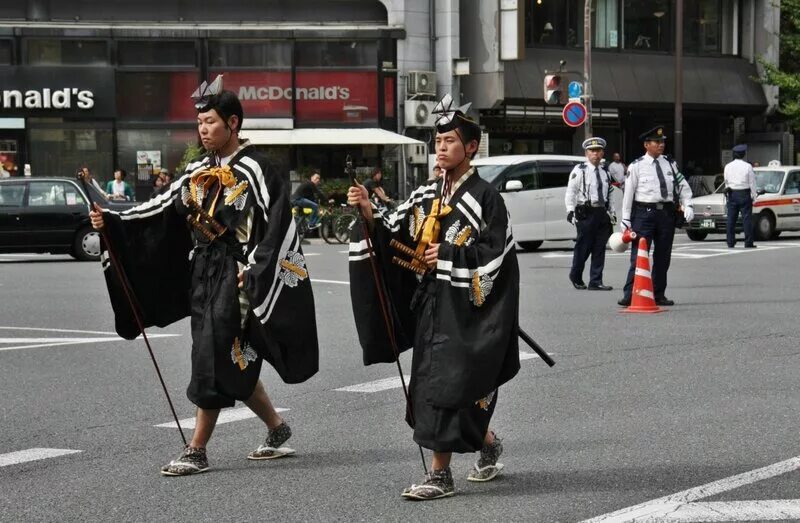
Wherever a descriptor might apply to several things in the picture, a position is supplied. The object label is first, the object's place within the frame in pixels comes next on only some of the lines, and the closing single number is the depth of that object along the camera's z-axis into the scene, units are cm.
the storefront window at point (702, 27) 4100
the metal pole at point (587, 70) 3066
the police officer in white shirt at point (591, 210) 1617
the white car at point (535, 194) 2305
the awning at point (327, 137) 3234
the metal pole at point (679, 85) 3547
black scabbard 605
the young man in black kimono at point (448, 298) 557
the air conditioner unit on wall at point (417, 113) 3428
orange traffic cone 1334
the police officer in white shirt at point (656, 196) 1375
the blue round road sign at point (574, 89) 3102
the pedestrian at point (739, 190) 2359
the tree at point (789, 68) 4016
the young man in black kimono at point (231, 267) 607
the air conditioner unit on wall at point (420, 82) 3428
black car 2184
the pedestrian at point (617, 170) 2848
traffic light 3006
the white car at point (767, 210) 2670
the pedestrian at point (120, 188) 2835
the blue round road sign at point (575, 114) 2947
